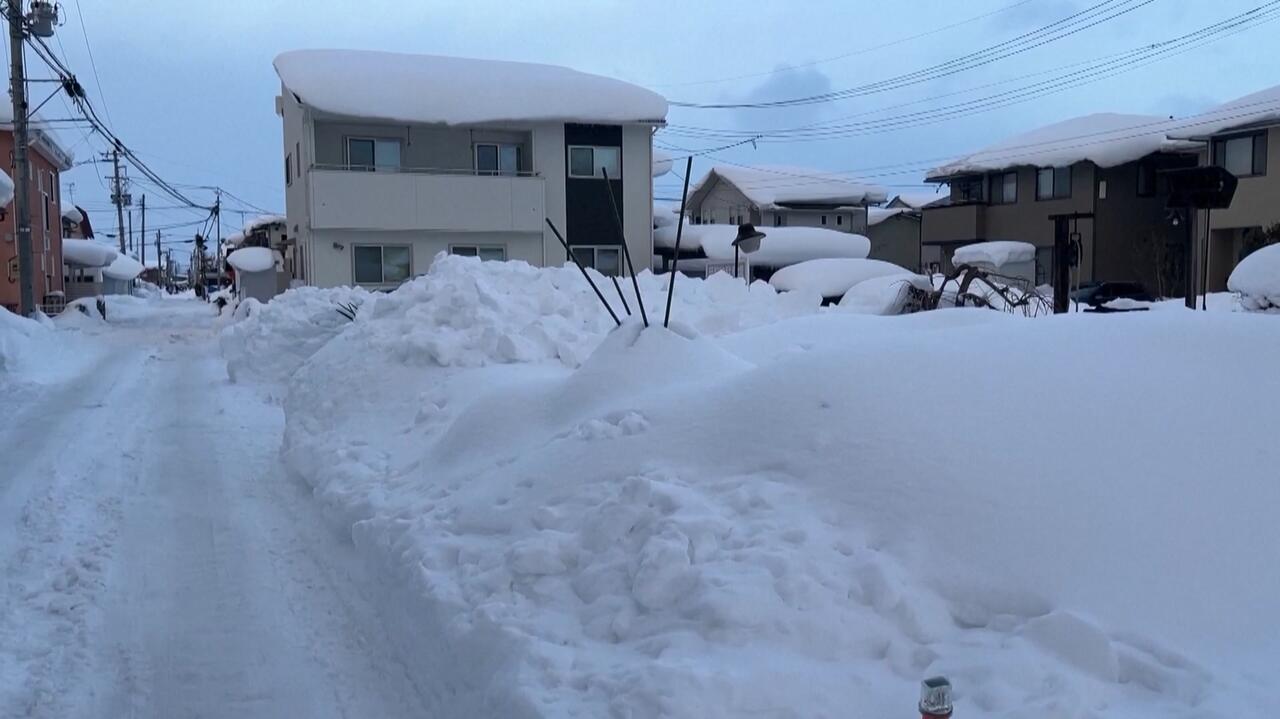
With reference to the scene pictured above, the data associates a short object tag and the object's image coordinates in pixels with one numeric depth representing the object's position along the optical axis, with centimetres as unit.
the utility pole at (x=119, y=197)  5891
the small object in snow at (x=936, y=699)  262
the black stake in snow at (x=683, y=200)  658
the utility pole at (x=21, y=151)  2383
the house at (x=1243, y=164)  2450
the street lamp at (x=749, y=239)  1312
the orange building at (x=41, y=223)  2862
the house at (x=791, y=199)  3831
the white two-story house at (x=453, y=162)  2202
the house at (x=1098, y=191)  3081
